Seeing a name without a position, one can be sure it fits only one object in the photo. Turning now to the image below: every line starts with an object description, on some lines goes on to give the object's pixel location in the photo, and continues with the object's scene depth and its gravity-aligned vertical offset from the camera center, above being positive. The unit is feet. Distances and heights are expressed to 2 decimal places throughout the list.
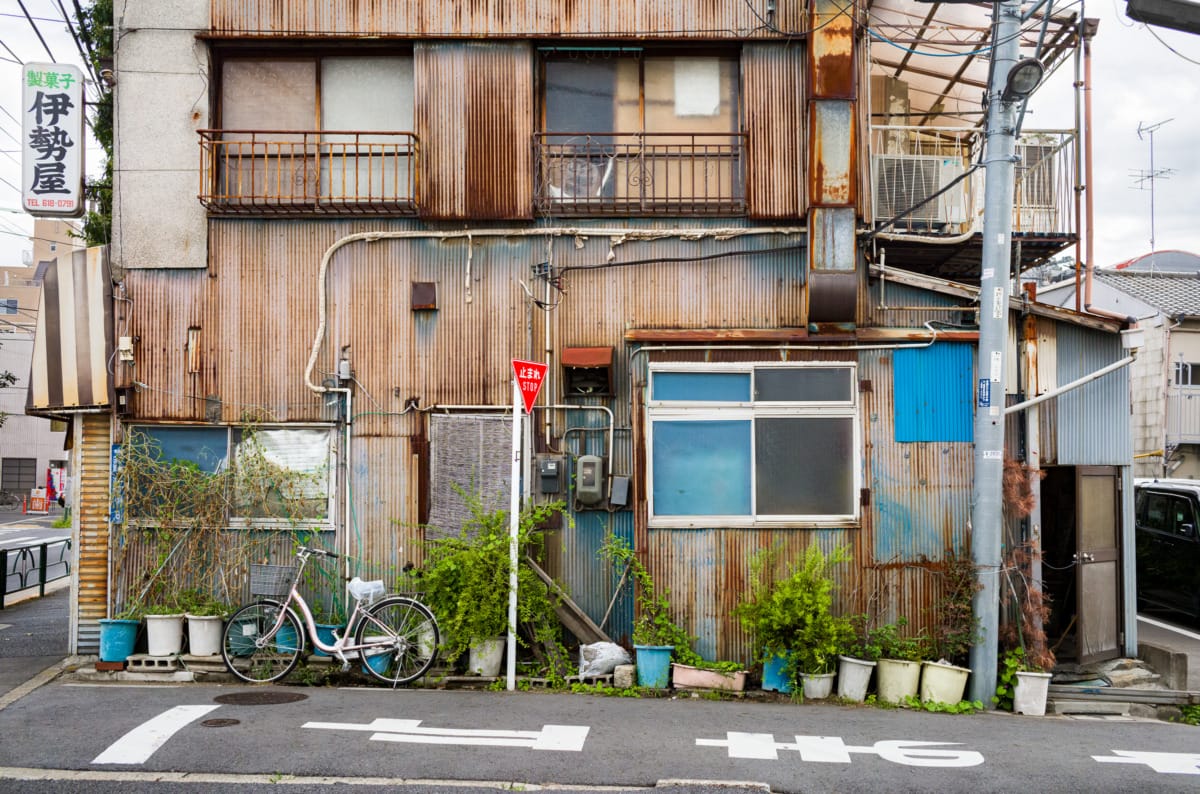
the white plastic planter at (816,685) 30.78 -8.86
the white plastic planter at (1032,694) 30.32 -9.02
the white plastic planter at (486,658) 32.24 -8.35
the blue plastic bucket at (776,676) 31.22 -8.70
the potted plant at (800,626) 30.14 -6.80
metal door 33.96 -5.24
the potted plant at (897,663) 30.81 -8.11
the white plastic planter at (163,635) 33.09 -7.71
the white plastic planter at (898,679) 30.76 -8.67
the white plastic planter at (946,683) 30.55 -8.71
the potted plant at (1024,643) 30.37 -7.66
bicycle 32.01 -7.56
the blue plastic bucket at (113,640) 33.24 -7.91
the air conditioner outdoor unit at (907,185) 37.42 +9.77
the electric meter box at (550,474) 33.91 -1.93
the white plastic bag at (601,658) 31.91 -8.28
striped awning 35.14 +3.26
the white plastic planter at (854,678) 30.81 -8.64
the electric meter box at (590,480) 33.35 -2.09
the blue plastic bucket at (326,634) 33.22 -7.73
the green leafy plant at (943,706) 30.12 -9.41
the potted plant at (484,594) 31.45 -5.96
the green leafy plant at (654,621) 31.76 -6.94
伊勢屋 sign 34.37 +10.65
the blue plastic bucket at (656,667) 31.32 -8.39
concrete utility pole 30.50 +3.02
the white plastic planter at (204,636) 33.12 -7.76
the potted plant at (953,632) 30.58 -7.21
